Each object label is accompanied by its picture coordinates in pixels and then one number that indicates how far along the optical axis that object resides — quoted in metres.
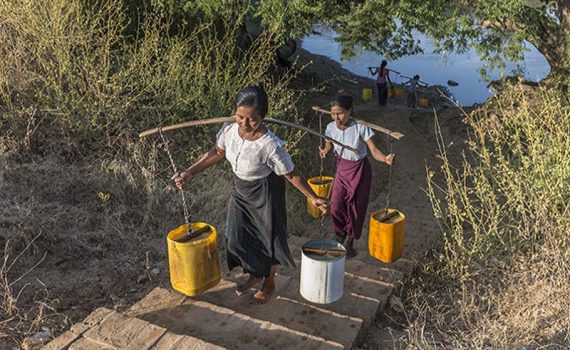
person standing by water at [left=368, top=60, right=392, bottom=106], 12.56
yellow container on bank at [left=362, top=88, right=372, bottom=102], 14.33
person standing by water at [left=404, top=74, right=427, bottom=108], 12.81
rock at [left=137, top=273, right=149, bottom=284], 3.84
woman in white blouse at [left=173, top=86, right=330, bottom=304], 2.89
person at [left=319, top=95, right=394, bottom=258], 3.77
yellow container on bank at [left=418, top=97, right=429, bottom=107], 13.42
